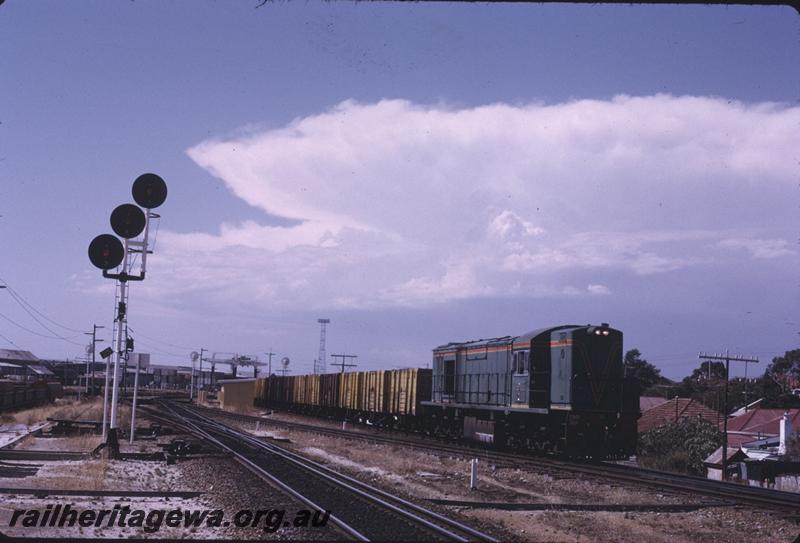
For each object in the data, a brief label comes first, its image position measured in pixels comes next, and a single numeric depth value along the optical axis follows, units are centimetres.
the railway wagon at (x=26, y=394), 5006
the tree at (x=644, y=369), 10912
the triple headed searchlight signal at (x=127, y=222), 2155
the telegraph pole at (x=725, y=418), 3575
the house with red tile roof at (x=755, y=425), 5862
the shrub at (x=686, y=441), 4451
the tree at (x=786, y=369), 9069
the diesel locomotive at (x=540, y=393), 2359
